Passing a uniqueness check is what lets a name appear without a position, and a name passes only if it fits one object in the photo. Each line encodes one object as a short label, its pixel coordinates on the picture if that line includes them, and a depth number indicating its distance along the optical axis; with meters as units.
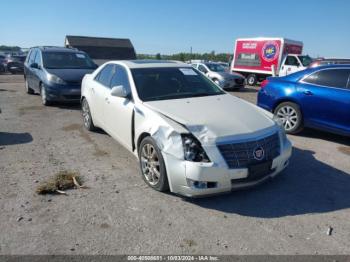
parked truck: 18.25
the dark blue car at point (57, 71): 9.18
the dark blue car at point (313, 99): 6.13
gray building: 25.81
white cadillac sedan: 3.63
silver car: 16.34
